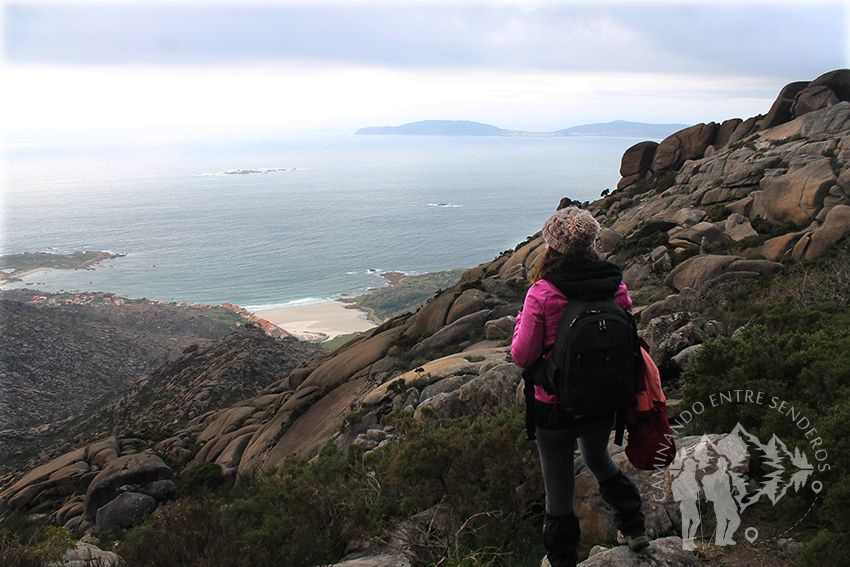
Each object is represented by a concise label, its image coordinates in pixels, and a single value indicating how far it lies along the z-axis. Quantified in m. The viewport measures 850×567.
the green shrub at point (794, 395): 3.85
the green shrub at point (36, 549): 4.39
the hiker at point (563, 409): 3.32
